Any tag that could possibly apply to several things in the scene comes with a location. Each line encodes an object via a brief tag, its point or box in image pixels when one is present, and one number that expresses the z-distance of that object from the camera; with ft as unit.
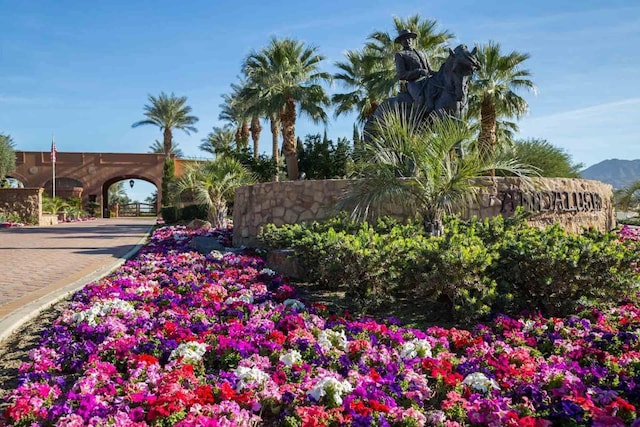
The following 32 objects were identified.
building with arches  143.74
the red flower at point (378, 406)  9.57
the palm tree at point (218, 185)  52.39
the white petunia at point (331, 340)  13.34
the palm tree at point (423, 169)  22.21
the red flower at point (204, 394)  9.97
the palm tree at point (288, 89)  80.28
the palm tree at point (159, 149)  186.63
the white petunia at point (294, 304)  17.56
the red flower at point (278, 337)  13.52
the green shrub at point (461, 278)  15.70
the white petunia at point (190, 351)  12.41
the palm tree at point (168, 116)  152.76
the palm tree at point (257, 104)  81.00
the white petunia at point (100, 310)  15.90
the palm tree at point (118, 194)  227.57
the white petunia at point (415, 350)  12.96
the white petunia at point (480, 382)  10.81
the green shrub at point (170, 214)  89.92
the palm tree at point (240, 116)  89.20
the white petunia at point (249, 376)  10.74
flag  120.16
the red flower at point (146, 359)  12.05
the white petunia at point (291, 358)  12.03
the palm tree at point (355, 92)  88.12
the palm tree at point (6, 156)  114.01
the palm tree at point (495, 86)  73.82
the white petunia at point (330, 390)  10.13
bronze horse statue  31.94
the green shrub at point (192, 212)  85.46
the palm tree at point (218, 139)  159.22
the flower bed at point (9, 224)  82.76
